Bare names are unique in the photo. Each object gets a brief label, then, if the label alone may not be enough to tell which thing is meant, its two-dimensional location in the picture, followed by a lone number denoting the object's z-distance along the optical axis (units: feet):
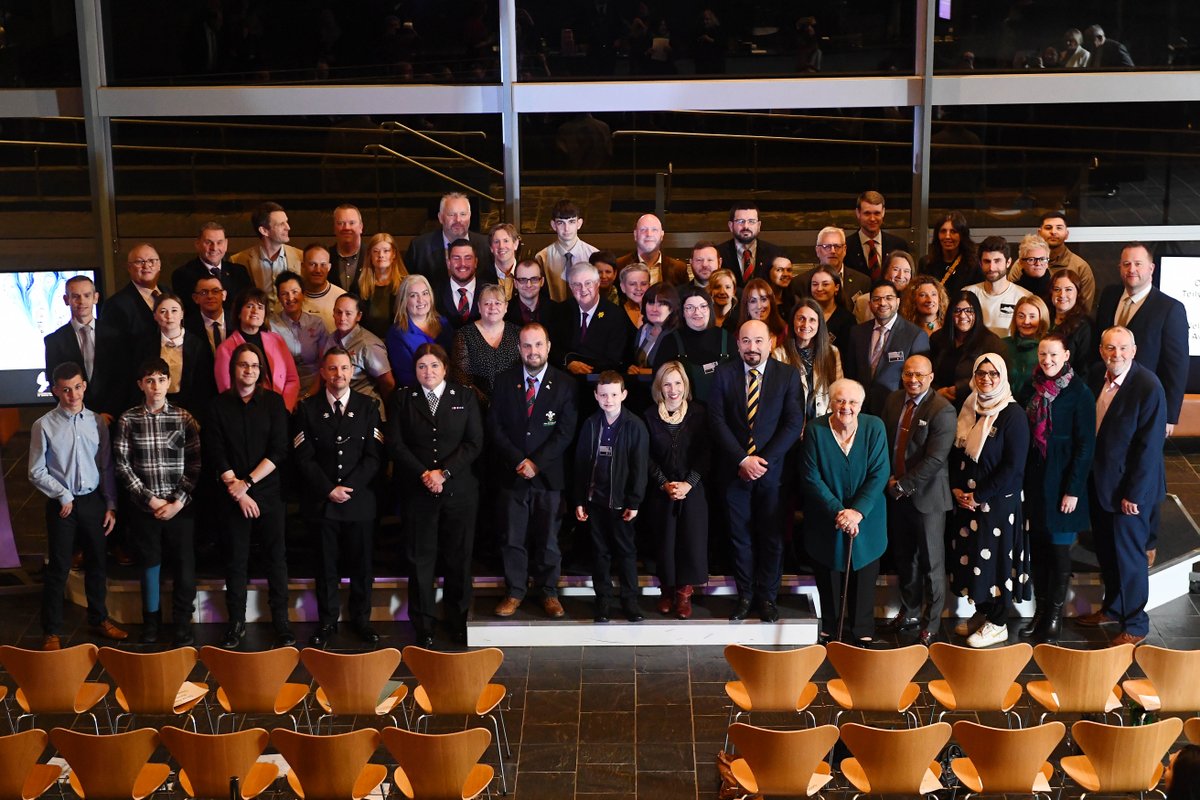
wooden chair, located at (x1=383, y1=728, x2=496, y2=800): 20.03
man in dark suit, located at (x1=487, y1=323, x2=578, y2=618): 27.17
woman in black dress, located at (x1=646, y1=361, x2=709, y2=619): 26.89
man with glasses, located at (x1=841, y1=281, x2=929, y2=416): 27.37
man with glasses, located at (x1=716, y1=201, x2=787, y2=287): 29.55
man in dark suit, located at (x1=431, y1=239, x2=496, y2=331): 28.64
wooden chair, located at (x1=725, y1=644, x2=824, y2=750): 22.52
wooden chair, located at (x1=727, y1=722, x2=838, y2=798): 20.17
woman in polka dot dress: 26.20
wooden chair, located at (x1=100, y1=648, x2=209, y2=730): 22.79
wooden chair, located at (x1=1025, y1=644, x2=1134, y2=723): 22.52
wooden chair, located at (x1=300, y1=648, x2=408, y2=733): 22.62
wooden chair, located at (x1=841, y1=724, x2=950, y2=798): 20.10
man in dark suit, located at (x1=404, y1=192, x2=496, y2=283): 29.66
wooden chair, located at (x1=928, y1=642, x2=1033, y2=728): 22.71
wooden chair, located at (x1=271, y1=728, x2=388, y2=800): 20.16
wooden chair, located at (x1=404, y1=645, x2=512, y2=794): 22.45
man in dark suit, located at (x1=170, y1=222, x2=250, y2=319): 28.91
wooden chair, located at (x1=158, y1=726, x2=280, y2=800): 20.26
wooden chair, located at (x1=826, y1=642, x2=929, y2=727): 22.80
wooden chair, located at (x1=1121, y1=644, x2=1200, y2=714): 22.16
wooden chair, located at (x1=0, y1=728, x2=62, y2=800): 19.92
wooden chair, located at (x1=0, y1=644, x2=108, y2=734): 22.76
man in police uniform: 26.76
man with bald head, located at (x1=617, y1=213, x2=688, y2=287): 29.09
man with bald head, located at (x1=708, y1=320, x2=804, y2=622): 26.81
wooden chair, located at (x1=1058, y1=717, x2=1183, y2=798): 19.97
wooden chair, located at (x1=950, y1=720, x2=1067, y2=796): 20.04
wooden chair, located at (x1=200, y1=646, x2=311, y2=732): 22.80
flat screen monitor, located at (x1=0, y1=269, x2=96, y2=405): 30.35
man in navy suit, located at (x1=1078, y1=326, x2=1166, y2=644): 26.32
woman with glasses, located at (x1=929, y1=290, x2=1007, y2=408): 27.35
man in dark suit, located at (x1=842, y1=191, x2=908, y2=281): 30.17
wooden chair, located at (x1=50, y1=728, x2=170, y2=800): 20.10
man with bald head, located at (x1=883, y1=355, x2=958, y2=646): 26.37
